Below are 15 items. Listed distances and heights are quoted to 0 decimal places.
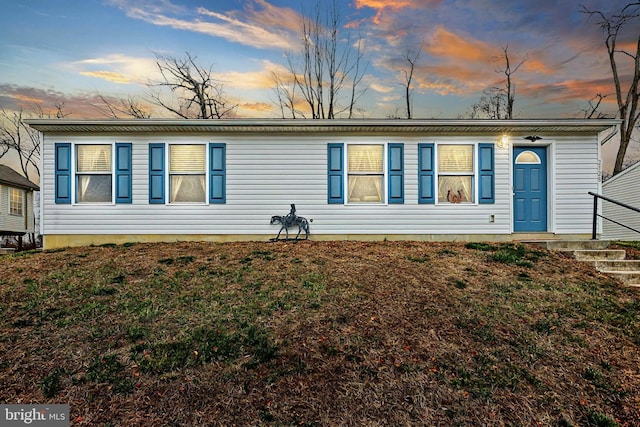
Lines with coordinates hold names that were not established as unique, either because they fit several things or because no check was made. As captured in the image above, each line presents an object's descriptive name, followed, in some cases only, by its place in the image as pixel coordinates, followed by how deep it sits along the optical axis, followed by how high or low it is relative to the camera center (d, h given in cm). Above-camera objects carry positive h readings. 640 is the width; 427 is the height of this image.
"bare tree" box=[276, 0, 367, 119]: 1775 +713
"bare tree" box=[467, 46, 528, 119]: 2014 +618
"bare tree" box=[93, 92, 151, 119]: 1831 +525
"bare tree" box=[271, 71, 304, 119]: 1825 +574
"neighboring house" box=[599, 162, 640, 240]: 1578 +50
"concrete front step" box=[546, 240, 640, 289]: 712 -98
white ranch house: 928 +71
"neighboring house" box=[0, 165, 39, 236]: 1953 +32
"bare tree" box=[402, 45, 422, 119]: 1906 +738
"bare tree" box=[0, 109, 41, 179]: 2273 +428
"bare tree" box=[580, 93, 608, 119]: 1936 +547
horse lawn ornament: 927 -30
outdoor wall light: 938 +177
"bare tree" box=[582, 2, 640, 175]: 1878 +729
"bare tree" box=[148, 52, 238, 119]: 1841 +619
